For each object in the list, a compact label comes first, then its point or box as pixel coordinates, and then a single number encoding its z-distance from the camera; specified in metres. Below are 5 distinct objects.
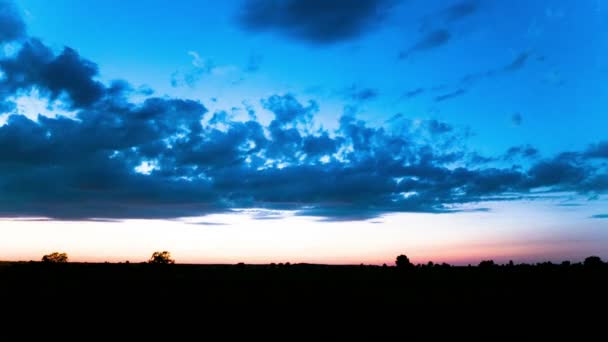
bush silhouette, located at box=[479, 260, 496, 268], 103.96
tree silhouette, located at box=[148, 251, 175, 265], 151.18
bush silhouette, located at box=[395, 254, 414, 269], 135.75
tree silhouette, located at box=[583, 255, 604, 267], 91.73
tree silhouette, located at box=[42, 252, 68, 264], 148.59
